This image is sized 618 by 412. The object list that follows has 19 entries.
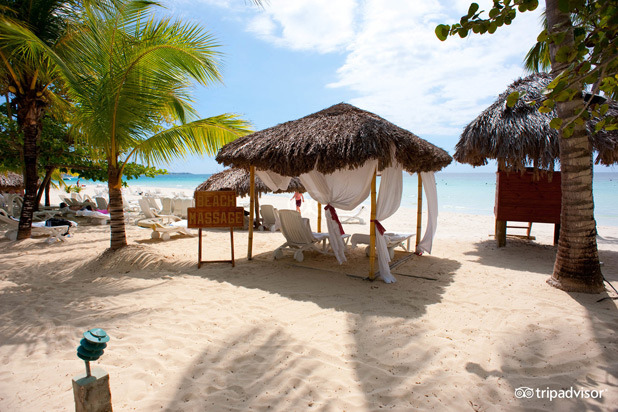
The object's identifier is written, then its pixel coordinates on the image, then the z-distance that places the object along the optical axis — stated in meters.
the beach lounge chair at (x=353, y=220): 12.52
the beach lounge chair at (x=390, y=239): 5.95
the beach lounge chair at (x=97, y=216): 10.99
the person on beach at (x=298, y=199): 13.26
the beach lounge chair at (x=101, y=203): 13.68
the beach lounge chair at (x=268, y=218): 9.83
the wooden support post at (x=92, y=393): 1.64
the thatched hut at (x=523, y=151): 6.54
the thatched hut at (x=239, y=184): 9.99
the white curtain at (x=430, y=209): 6.38
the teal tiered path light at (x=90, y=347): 1.62
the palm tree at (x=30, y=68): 5.49
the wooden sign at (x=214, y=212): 5.42
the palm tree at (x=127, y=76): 5.27
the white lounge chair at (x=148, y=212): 9.43
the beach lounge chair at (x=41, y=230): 7.50
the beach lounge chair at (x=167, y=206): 12.62
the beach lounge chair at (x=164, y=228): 8.11
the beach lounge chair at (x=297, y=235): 5.70
